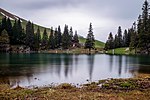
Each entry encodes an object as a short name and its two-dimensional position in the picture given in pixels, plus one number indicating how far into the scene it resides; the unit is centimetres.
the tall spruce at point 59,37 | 10643
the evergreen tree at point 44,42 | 10404
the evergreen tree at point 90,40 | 9575
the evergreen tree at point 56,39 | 10438
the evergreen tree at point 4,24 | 9086
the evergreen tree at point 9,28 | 9115
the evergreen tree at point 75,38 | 11240
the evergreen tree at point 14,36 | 9031
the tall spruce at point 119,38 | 9845
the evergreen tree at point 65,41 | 10143
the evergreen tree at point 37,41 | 9844
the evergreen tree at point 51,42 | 10254
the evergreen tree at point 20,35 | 9274
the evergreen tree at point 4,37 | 8369
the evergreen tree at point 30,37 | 9532
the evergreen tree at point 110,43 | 9923
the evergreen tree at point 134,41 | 7355
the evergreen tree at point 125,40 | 9357
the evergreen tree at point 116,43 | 9780
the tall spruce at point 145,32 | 6894
